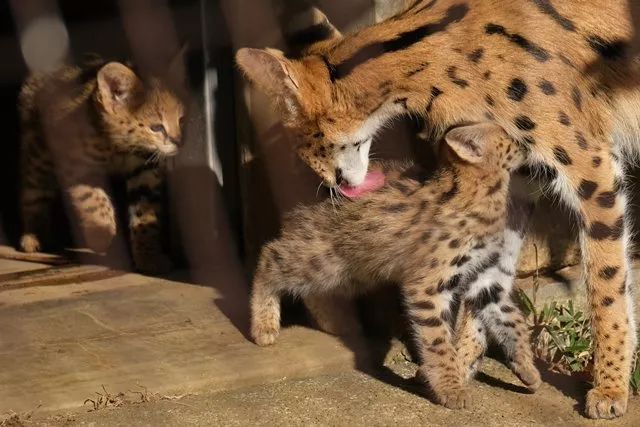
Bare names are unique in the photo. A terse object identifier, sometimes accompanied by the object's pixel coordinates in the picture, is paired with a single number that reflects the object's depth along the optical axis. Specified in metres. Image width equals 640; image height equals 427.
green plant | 8.34
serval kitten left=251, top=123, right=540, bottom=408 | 7.58
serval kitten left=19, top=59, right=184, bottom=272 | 10.51
